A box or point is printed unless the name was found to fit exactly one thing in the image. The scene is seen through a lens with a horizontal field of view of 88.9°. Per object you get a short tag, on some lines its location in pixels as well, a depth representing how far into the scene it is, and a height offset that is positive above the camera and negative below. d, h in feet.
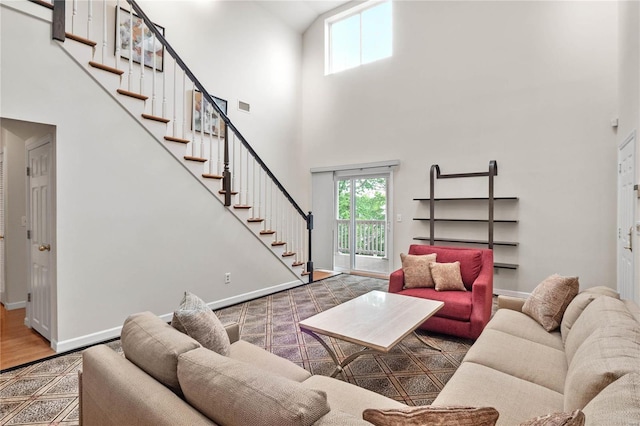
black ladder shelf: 14.61 -0.08
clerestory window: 20.03 +11.35
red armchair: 9.95 -2.80
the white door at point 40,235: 9.79 -0.85
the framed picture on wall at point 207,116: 16.89 +4.99
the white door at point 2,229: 13.02 -0.83
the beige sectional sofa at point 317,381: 3.01 -2.09
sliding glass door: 20.26 -0.89
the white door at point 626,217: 10.32 -0.20
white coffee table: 6.95 -2.69
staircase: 10.16 +4.04
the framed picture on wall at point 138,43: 14.08 +7.52
